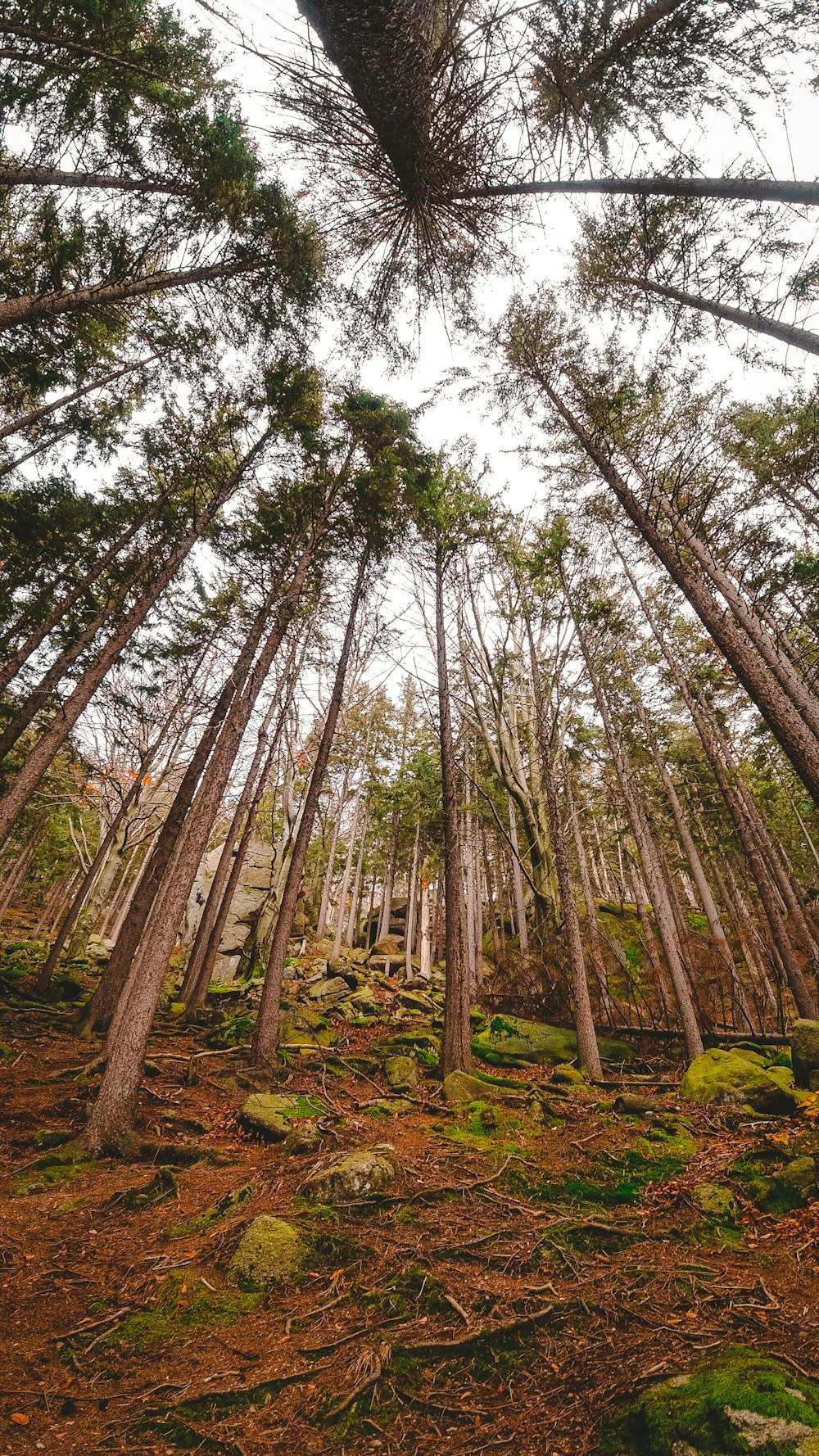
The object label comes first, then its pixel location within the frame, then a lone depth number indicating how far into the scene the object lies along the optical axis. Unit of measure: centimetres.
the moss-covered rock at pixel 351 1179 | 473
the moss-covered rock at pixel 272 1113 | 645
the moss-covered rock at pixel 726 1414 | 177
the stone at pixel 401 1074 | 846
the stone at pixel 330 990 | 1547
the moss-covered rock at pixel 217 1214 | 438
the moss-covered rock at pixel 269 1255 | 371
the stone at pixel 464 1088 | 797
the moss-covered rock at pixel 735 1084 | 711
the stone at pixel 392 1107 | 737
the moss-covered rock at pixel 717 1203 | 441
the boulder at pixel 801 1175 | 450
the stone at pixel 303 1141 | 589
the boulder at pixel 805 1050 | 740
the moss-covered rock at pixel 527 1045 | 1098
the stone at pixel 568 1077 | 930
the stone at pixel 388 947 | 2605
